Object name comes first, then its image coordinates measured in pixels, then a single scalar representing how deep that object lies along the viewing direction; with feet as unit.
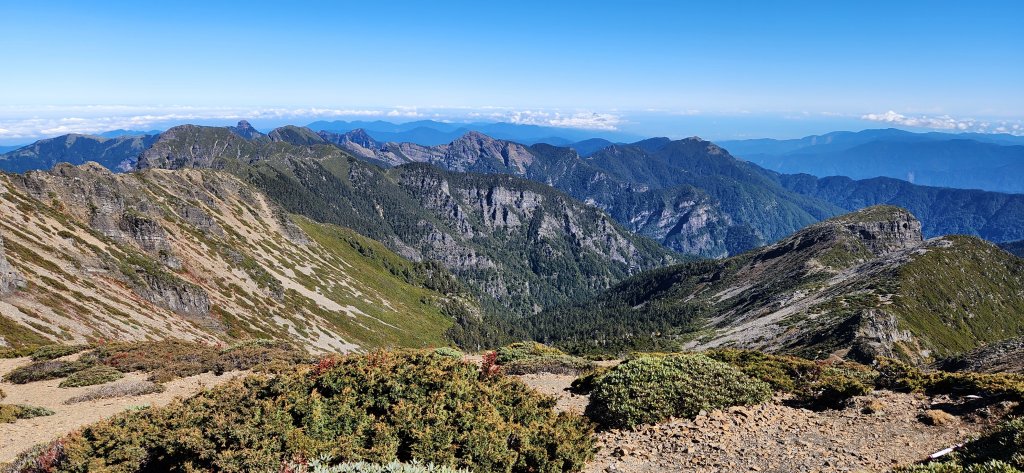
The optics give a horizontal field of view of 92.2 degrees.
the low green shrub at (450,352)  109.18
